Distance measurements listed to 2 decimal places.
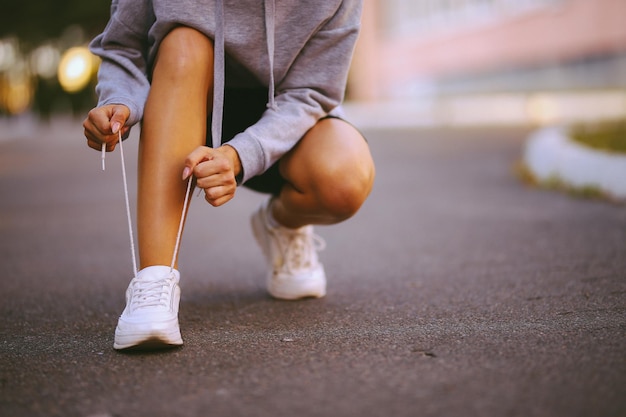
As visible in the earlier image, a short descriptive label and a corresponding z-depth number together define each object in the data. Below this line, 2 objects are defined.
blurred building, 19.81
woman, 2.17
